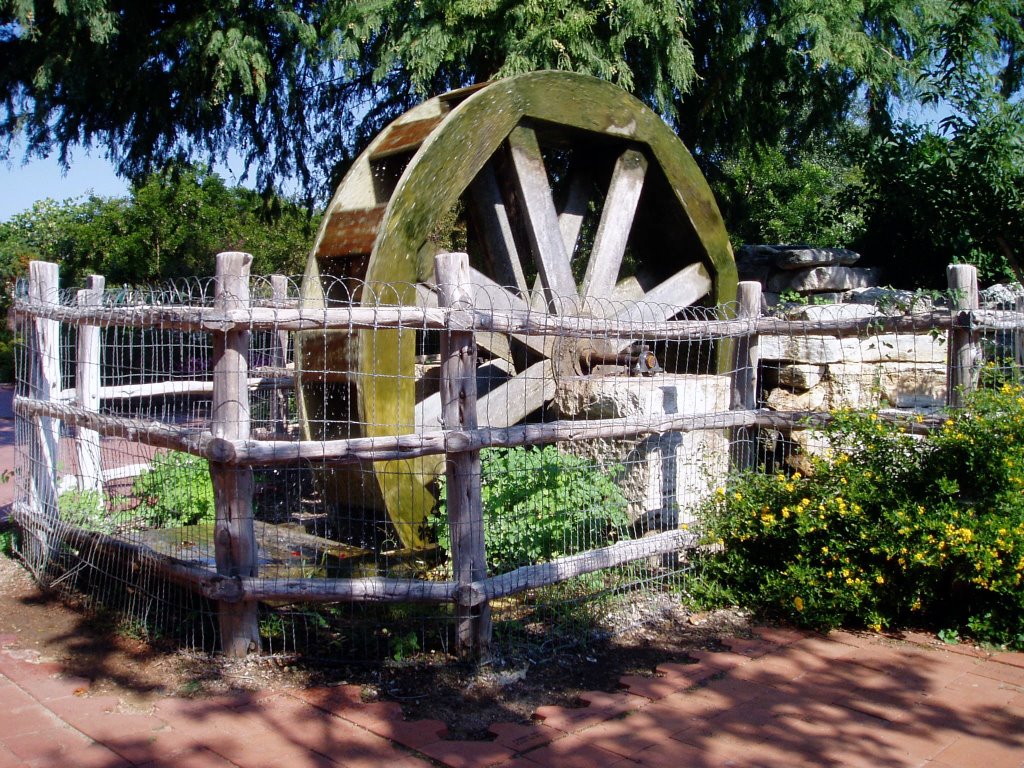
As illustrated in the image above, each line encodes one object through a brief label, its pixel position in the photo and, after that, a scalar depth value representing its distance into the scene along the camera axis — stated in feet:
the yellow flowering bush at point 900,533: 12.69
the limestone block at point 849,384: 18.30
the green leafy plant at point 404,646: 11.75
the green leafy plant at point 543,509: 14.15
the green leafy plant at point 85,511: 14.73
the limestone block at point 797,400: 18.43
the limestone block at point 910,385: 18.60
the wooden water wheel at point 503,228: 17.21
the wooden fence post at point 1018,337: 14.84
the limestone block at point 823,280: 25.31
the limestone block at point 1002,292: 18.69
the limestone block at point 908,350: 18.56
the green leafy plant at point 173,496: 16.46
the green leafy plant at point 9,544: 16.98
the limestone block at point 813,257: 25.02
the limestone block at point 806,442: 16.72
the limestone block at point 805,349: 18.34
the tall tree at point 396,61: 23.73
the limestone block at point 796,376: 18.40
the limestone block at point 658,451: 15.99
